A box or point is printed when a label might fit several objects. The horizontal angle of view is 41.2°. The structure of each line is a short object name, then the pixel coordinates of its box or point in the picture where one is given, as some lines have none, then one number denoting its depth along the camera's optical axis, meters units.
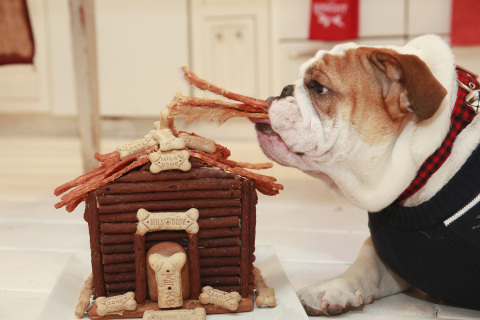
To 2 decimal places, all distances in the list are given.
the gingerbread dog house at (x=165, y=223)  1.02
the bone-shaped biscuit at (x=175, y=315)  1.00
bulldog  0.99
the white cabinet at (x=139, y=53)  3.26
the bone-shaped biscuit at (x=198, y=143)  1.05
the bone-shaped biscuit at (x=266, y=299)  1.07
